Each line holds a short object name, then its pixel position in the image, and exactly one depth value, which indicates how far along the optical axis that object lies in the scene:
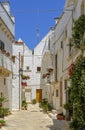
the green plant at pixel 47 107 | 30.71
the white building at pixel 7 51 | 23.48
